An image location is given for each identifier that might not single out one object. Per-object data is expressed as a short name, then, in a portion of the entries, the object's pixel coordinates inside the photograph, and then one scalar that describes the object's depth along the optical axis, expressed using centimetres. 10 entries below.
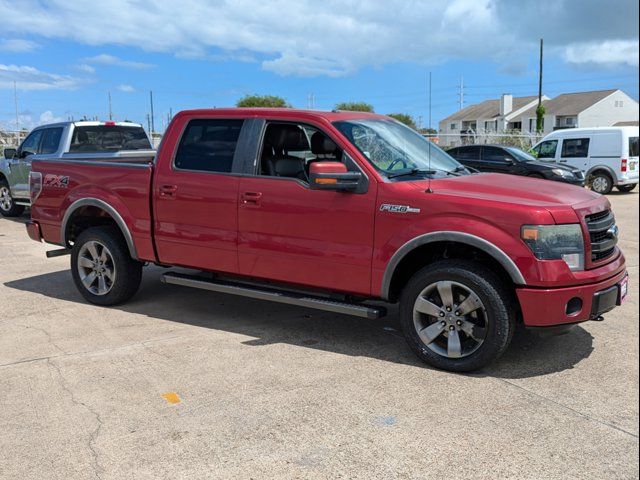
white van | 1900
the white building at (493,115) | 7056
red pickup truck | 417
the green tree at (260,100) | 4109
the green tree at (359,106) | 4248
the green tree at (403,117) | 5436
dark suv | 1606
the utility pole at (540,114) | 4849
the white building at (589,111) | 6562
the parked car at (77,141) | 1127
